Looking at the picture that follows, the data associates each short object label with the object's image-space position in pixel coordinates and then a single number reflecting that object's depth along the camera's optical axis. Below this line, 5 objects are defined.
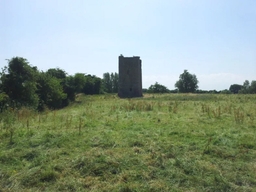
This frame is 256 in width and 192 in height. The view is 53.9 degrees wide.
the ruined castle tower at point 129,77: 39.66
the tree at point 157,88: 67.46
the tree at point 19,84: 17.83
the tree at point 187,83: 72.63
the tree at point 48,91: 22.51
